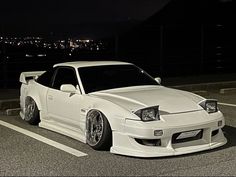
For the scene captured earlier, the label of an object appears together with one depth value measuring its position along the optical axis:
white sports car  6.02
